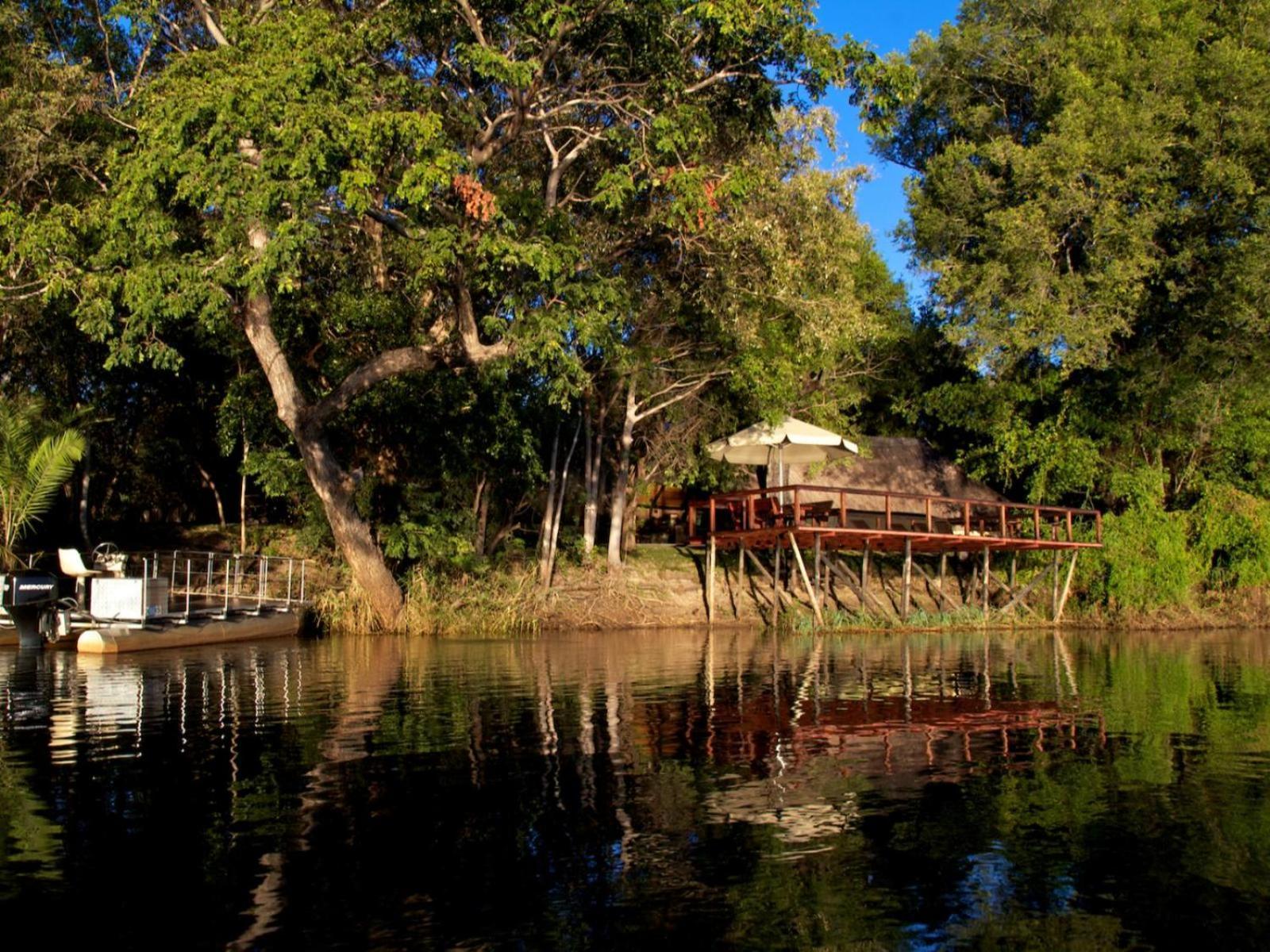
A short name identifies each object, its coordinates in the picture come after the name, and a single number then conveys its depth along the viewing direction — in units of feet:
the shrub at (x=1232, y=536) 104.83
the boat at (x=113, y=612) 62.69
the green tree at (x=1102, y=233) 100.48
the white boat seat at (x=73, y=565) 63.62
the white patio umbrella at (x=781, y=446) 89.10
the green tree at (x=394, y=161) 58.29
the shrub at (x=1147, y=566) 103.30
